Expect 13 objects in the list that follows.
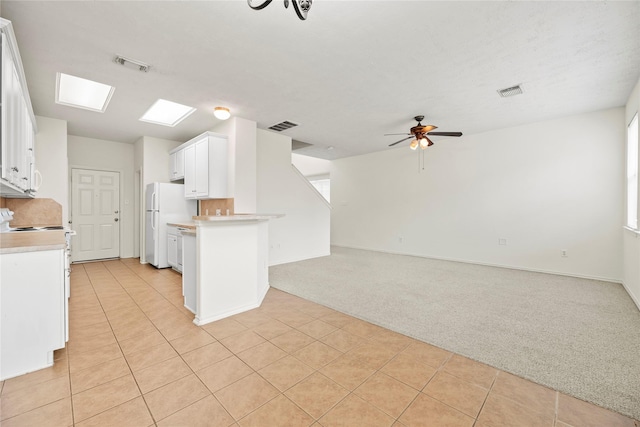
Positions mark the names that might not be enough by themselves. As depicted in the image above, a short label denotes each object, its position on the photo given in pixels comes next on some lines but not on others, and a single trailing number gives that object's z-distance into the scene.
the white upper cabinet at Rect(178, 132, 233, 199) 4.56
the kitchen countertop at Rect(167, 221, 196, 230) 3.81
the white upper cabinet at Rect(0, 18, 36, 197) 1.94
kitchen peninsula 2.65
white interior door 5.48
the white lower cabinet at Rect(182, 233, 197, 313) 2.81
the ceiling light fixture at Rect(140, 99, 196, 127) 4.27
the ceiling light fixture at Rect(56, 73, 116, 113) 3.57
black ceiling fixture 1.41
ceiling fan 4.40
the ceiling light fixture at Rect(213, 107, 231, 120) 4.06
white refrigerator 5.07
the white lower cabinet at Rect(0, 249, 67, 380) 1.73
